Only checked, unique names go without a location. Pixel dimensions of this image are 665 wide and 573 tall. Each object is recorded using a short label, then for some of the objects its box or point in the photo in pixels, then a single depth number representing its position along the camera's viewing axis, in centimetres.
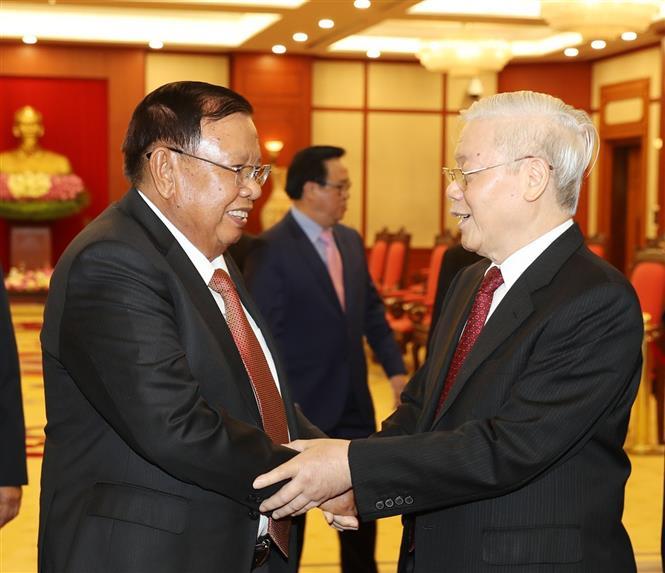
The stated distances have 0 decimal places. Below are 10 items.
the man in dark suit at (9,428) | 308
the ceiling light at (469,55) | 1277
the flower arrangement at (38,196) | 1494
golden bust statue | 1547
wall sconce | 1593
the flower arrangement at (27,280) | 1498
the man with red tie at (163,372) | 219
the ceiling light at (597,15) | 1052
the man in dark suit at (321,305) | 459
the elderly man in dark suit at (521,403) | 222
